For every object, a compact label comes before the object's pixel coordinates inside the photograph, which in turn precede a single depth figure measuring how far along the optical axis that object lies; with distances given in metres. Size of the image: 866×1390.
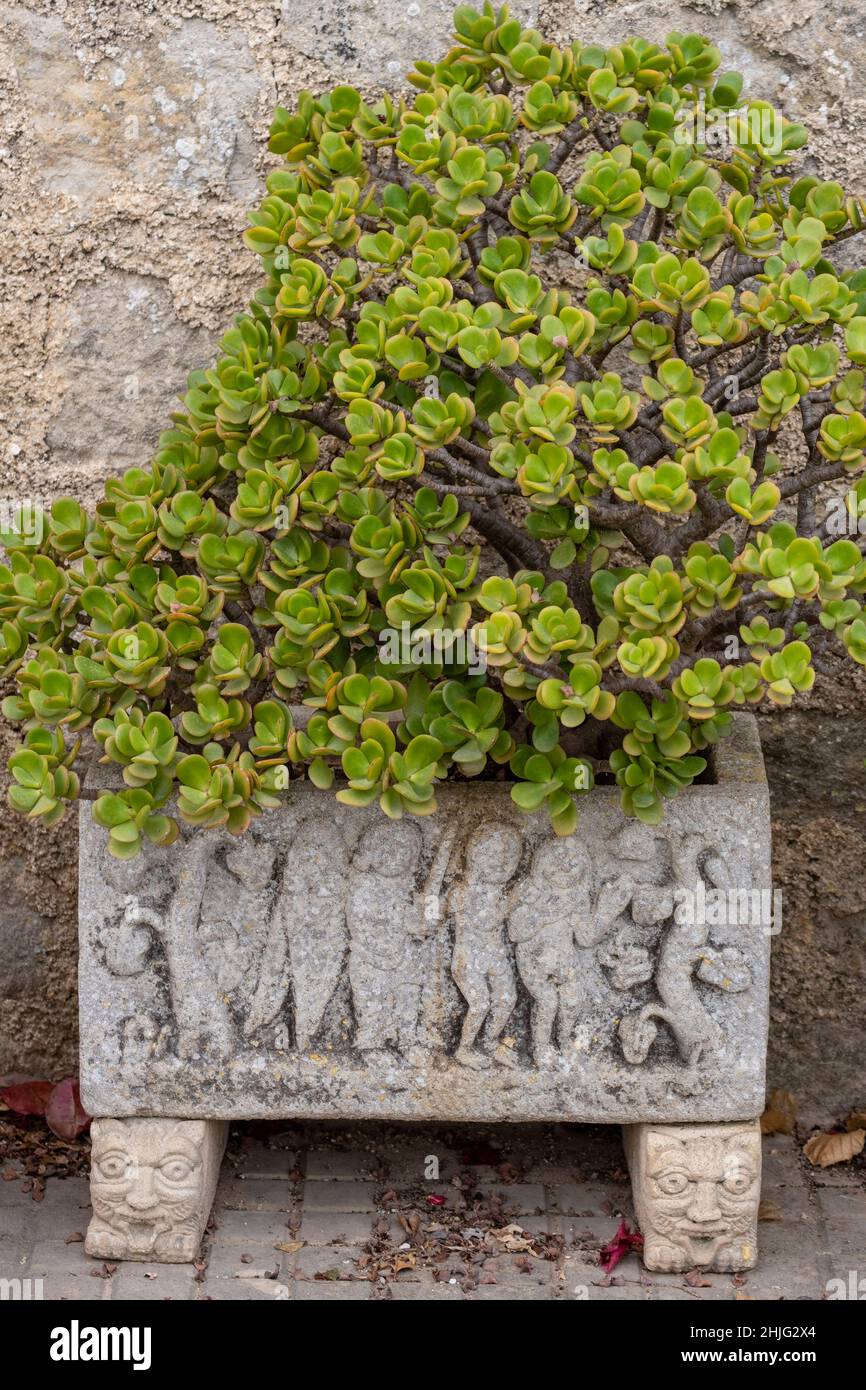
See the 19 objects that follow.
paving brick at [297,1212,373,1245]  2.75
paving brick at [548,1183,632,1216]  2.84
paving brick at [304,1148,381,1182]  2.95
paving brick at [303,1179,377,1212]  2.85
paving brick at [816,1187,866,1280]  2.71
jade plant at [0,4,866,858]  2.30
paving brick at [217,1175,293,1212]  2.85
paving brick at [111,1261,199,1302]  2.61
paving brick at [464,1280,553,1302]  2.59
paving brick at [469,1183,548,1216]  2.85
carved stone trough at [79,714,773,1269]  2.55
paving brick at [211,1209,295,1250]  2.76
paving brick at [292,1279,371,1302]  2.59
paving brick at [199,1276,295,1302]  2.60
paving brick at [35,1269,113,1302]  2.59
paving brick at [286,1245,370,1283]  2.66
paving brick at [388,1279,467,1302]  2.60
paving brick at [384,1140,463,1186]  2.95
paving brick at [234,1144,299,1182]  2.95
